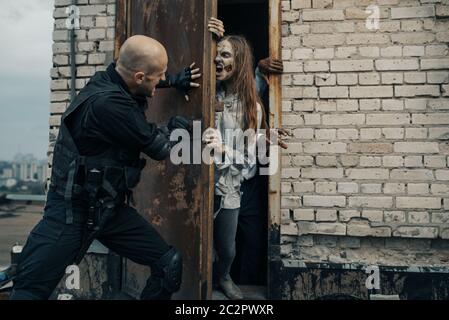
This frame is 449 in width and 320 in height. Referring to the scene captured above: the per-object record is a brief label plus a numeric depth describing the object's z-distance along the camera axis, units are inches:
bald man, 91.2
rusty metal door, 113.7
